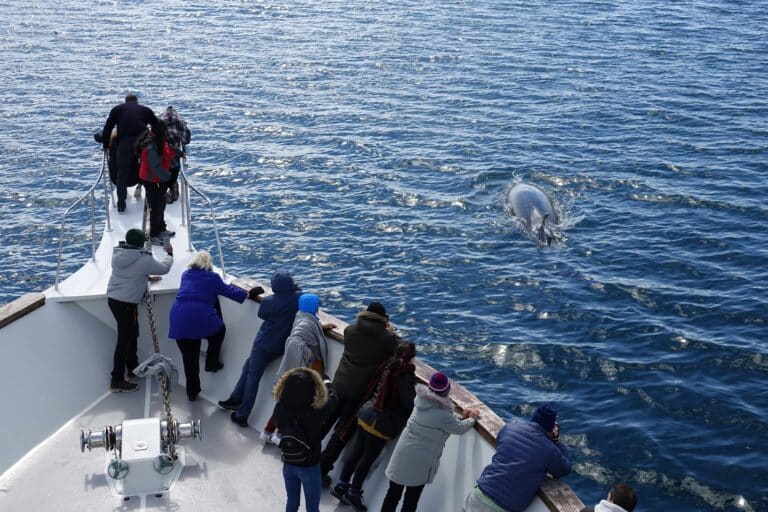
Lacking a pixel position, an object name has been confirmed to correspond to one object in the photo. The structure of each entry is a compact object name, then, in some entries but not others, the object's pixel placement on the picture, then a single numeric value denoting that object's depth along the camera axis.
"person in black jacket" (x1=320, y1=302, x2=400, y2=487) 10.74
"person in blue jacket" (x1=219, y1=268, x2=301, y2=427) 11.87
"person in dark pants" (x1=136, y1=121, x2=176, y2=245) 14.23
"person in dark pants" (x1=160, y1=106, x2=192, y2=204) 15.41
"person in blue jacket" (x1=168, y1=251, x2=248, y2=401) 12.21
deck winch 10.82
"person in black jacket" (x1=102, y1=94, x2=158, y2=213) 15.07
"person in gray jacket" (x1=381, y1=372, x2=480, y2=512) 9.52
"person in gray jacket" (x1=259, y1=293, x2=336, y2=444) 11.26
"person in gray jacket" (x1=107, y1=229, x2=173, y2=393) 12.33
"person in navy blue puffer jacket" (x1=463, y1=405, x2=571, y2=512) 9.12
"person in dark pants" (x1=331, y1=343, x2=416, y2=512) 10.26
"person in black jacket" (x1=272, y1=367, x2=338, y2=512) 9.14
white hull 10.87
